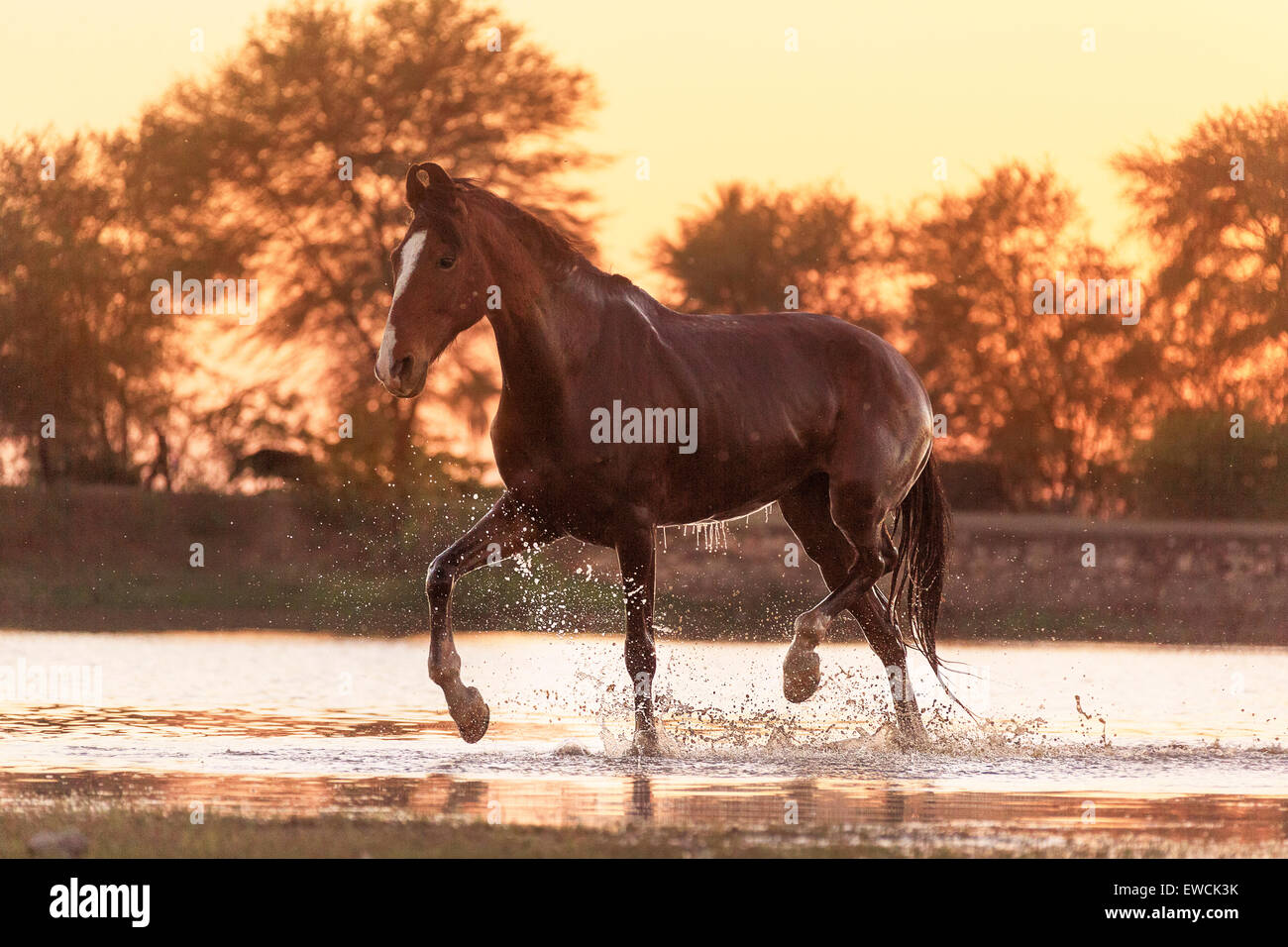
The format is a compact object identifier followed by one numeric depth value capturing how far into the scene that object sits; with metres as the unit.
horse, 9.16
